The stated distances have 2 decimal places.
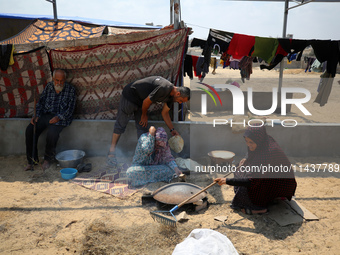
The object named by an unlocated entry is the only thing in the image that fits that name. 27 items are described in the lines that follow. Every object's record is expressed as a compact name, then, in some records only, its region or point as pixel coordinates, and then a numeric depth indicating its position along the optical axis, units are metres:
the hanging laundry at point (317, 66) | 7.73
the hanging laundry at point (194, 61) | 7.40
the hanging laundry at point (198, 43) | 6.93
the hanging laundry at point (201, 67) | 7.10
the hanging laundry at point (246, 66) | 8.85
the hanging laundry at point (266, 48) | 6.18
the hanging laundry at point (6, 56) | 5.31
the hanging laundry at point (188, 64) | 7.42
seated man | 5.18
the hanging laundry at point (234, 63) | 9.15
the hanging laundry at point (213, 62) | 10.16
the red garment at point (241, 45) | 6.32
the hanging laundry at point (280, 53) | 6.13
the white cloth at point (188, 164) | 4.88
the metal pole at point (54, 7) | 8.19
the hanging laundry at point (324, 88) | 7.01
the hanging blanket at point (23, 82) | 5.52
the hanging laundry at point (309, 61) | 8.99
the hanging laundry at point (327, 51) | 6.06
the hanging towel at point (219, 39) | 6.30
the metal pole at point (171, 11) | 5.94
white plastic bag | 2.48
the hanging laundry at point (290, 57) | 7.92
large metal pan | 3.58
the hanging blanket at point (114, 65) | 5.29
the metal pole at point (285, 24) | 8.20
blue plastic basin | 4.60
